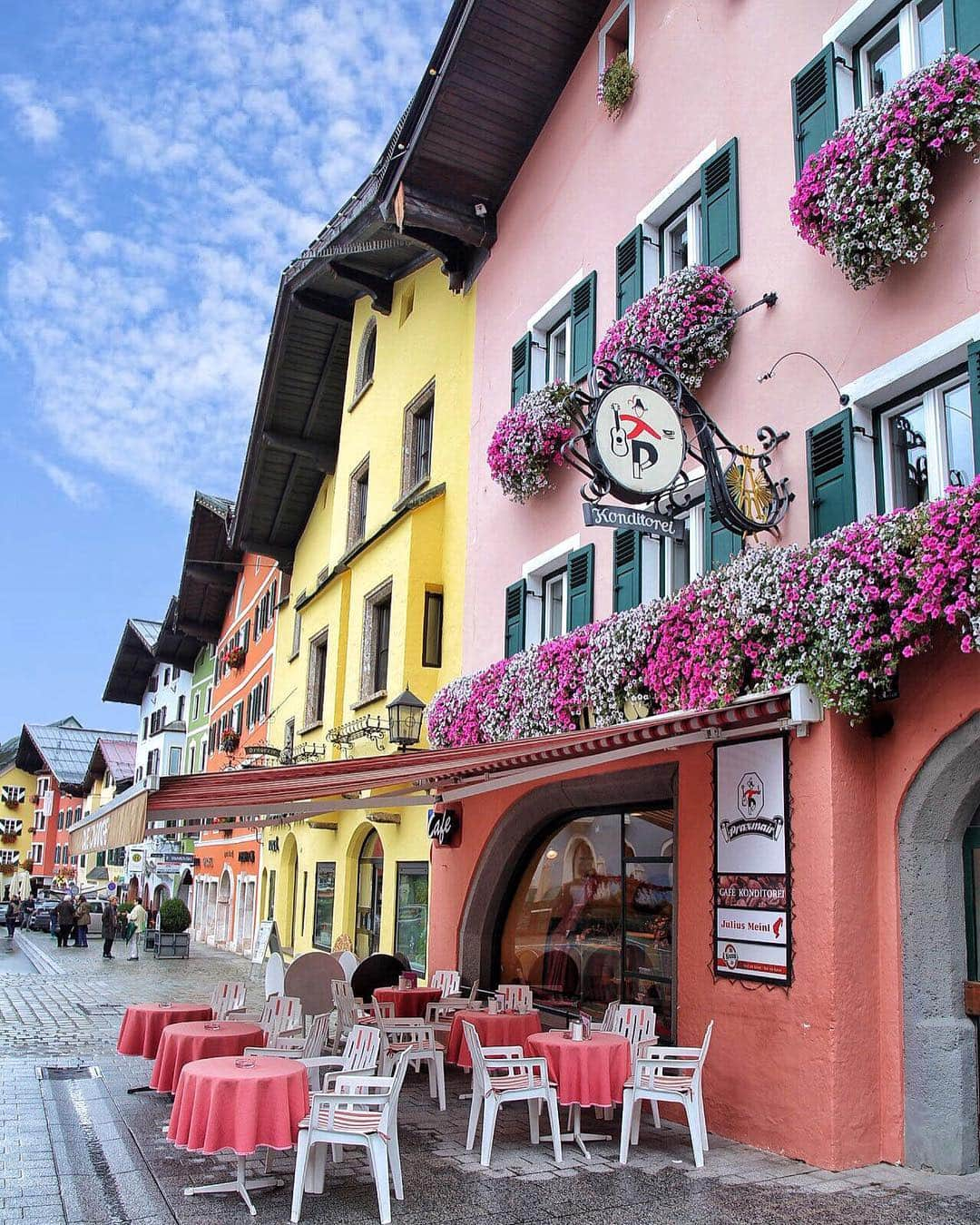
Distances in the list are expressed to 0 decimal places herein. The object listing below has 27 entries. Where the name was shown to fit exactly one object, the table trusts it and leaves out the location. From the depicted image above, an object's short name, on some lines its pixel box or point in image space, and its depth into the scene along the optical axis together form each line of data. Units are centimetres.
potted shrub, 2627
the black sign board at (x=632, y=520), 794
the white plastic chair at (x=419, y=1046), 904
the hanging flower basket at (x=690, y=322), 923
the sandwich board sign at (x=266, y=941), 2039
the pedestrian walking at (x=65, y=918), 3058
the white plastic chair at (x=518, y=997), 1040
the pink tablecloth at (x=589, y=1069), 753
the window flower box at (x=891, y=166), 687
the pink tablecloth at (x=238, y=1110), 625
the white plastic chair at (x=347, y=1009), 1014
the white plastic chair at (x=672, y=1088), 722
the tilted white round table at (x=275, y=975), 1479
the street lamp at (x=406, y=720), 1406
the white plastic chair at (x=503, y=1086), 723
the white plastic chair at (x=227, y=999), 1042
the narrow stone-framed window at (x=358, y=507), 1992
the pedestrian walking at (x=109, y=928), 2617
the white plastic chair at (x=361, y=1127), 611
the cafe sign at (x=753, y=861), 763
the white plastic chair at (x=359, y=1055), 720
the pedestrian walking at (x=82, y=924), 3098
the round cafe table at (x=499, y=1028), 940
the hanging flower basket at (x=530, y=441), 1188
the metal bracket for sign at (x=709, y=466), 795
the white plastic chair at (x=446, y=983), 1224
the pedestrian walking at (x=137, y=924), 2625
